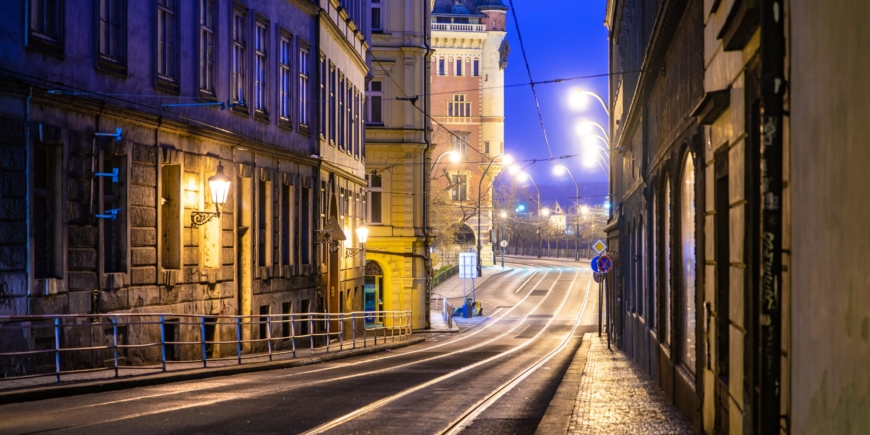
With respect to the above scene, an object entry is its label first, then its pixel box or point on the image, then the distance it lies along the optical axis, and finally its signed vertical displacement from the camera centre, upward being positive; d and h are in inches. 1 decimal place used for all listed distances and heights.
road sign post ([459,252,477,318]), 2357.7 -65.8
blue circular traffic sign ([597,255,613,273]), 1202.0 -32.9
